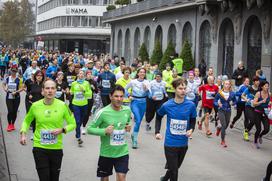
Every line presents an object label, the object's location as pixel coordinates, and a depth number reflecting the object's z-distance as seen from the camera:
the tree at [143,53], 41.26
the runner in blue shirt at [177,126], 7.66
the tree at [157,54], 37.81
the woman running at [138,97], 12.14
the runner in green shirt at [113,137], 6.87
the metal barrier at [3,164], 8.58
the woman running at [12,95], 13.90
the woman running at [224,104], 12.56
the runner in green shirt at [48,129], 6.86
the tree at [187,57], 32.34
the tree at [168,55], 34.19
